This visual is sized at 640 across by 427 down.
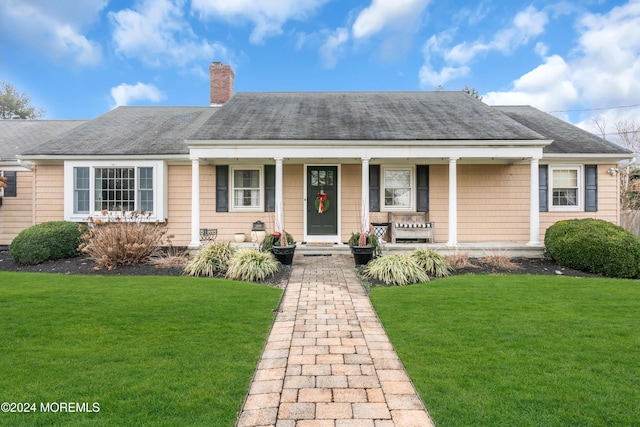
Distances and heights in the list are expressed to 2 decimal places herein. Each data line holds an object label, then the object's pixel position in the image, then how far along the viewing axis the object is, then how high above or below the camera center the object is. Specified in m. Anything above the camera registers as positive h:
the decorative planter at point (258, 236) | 10.49 -0.63
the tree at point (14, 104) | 30.12 +9.54
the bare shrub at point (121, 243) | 8.10 -0.68
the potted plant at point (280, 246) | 8.19 -0.74
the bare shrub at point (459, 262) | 8.08 -1.08
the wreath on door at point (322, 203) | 10.65 +0.37
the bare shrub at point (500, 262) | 8.16 -1.10
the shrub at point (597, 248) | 7.49 -0.72
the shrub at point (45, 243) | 8.82 -0.73
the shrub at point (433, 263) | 7.46 -1.02
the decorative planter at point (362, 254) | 8.10 -0.89
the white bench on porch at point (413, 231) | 10.04 -0.45
